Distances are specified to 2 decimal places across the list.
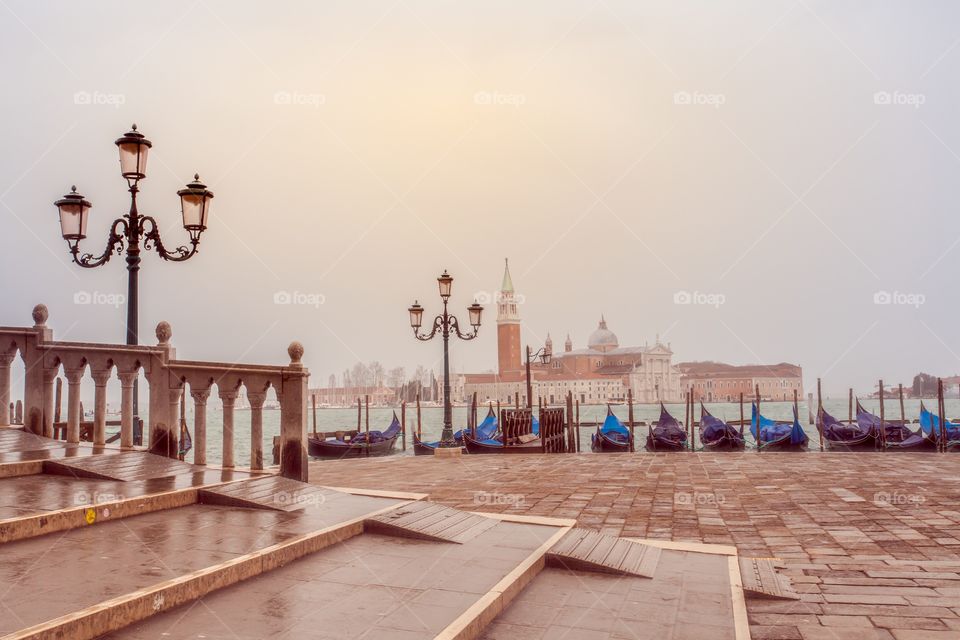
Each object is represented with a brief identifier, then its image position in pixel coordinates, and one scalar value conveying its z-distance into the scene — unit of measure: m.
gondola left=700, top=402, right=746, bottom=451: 31.98
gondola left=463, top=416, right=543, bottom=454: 22.03
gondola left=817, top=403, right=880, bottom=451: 26.94
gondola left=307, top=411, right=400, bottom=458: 29.80
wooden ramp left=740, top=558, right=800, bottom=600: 4.51
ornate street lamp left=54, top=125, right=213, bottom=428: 7.88
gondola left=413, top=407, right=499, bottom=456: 29.81
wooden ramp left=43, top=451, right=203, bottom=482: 5.66
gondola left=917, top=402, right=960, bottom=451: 25.45
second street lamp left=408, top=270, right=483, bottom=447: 16.84
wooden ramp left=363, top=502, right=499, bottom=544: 5.05
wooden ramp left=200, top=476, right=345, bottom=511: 5.29
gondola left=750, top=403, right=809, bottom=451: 29.25
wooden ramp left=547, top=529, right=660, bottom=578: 4.76
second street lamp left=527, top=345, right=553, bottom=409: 25.76
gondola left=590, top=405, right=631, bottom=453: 31.67
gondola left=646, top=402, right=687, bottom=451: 32.25
